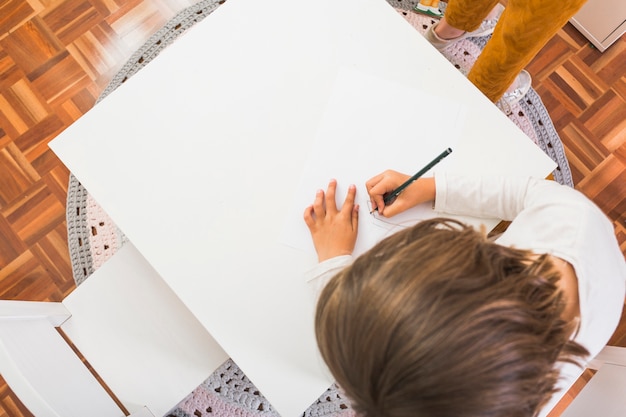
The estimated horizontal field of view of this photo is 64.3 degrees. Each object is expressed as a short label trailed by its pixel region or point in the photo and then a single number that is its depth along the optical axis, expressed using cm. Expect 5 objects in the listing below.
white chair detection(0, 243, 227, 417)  89
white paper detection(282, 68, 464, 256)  77
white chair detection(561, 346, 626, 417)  84
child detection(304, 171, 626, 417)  50
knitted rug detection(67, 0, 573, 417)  123
